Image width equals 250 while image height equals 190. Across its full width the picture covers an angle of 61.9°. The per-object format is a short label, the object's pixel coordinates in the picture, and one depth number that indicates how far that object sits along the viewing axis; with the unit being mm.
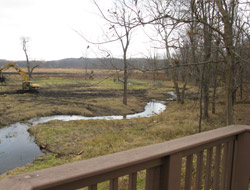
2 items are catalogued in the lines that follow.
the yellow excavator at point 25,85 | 24480
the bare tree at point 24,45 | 53688
